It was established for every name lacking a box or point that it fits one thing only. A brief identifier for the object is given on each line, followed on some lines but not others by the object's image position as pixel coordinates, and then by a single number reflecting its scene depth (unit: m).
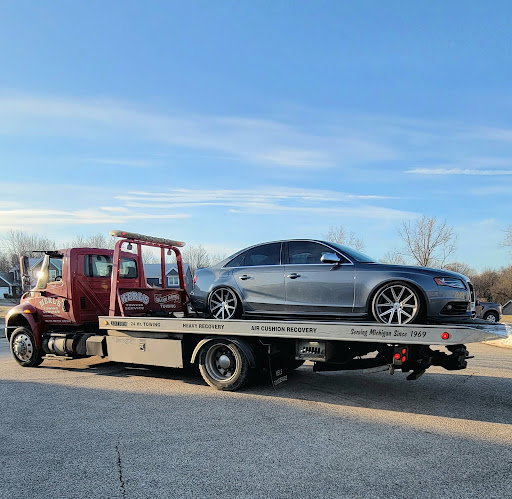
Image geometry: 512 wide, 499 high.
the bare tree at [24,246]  71.31
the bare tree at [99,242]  62.06
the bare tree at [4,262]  74.80
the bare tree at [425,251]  24.77
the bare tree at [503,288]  61.03
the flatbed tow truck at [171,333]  5.73
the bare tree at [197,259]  68.00
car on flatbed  5.66
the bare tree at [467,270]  63.51
